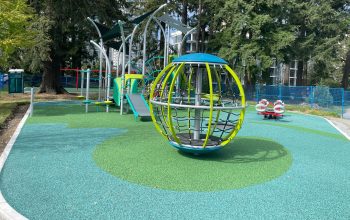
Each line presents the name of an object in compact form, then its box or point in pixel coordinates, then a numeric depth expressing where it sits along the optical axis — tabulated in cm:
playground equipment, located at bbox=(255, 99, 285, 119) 1332
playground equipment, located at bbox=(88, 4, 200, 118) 1226
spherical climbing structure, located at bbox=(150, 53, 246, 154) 619
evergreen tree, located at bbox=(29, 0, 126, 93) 1815
